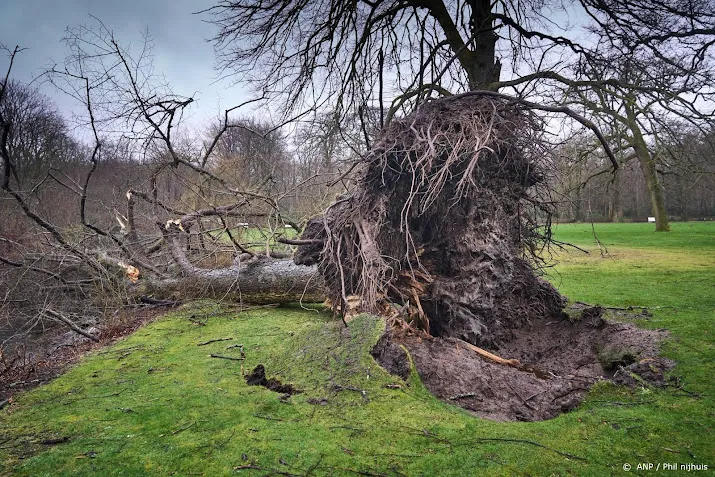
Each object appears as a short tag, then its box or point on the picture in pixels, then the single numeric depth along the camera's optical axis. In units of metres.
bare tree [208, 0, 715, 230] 6.51
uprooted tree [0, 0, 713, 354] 4.86
